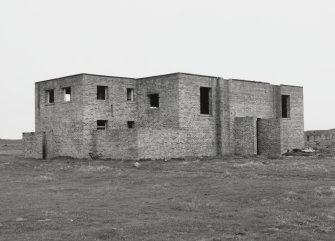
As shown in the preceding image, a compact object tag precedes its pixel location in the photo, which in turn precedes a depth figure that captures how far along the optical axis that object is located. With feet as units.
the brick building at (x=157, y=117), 115.44
